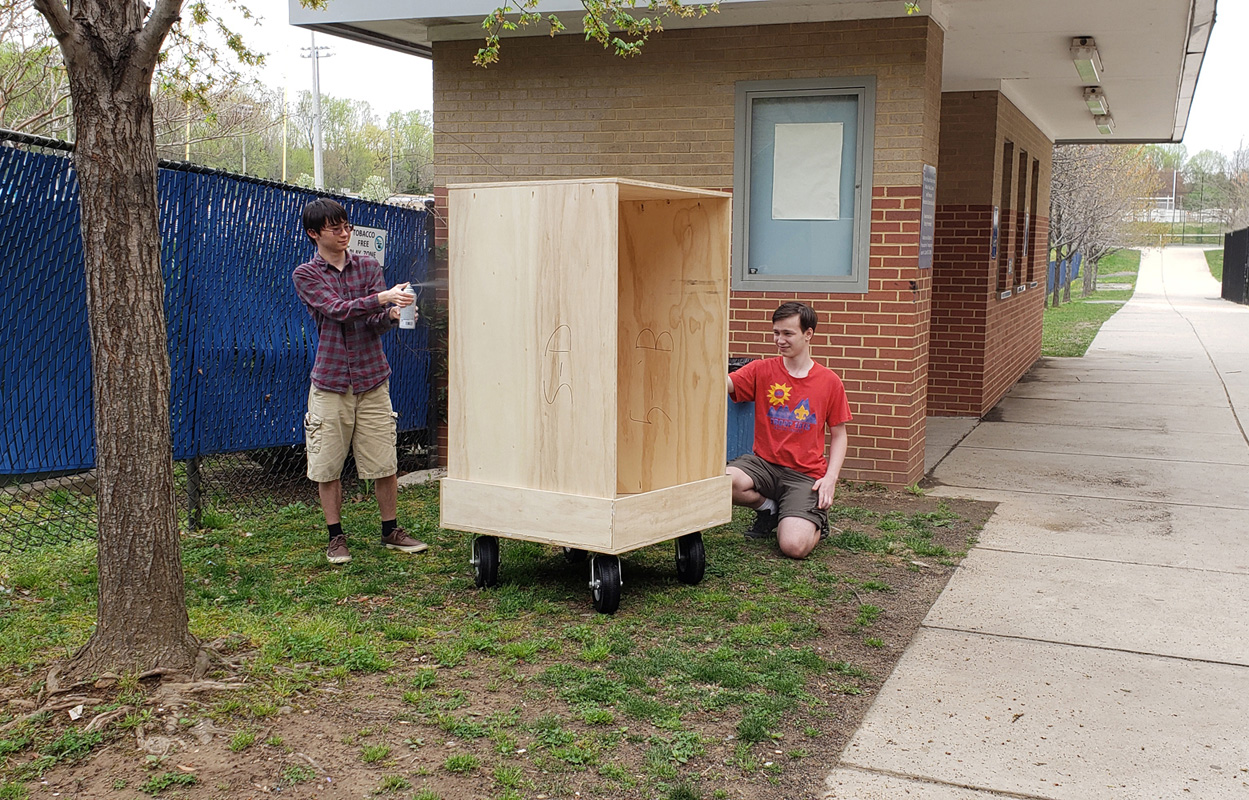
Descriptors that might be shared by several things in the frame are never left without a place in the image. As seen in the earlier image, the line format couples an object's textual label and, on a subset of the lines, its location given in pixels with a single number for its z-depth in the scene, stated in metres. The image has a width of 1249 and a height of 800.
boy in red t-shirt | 6.12
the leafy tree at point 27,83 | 12.88
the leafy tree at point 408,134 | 58.95
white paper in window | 8.11
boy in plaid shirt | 5.74
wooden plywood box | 4.91
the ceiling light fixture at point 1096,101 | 11.56
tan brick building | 7.87
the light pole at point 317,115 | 52.38
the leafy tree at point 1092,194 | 30.31
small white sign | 7.76
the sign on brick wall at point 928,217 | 8.07
